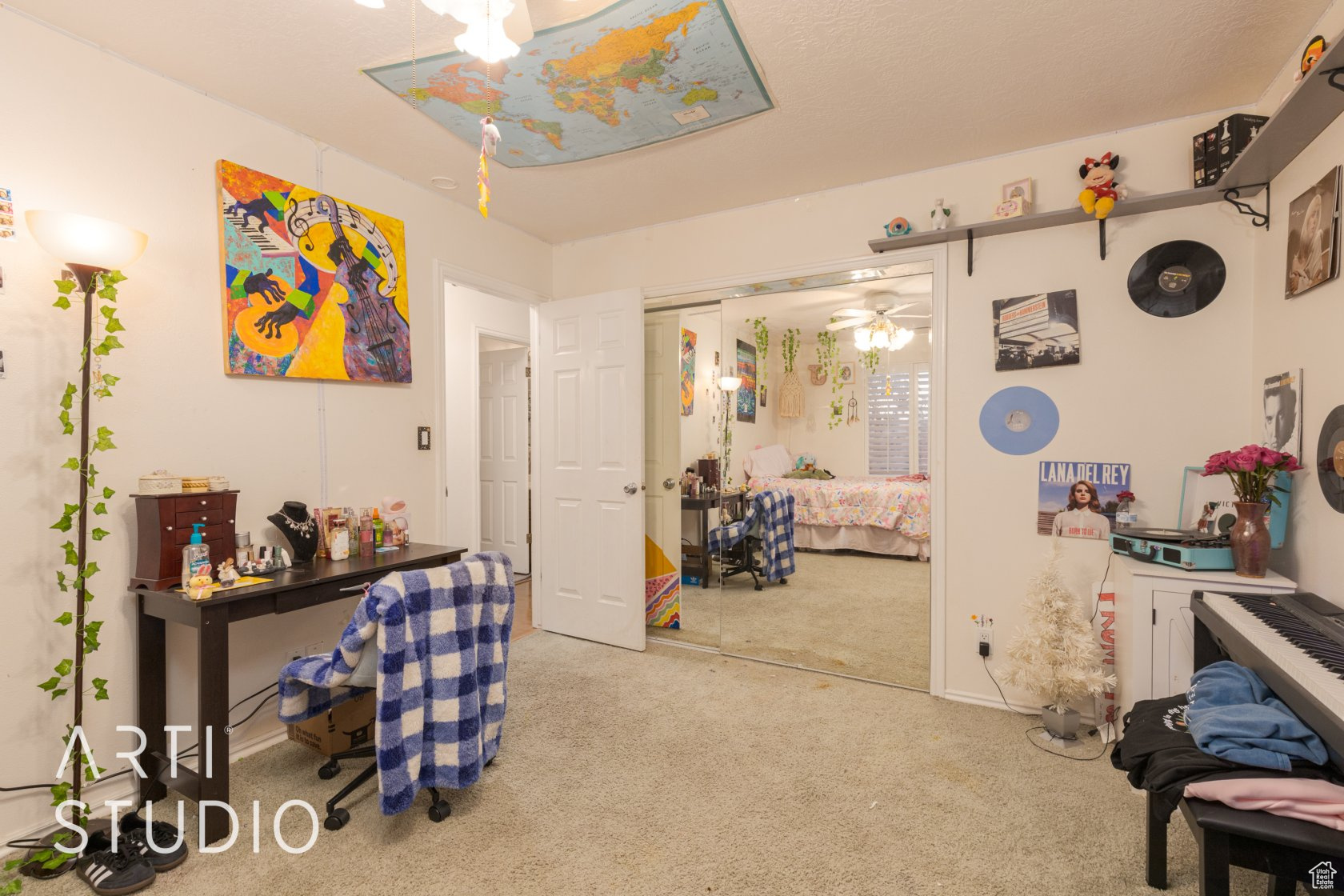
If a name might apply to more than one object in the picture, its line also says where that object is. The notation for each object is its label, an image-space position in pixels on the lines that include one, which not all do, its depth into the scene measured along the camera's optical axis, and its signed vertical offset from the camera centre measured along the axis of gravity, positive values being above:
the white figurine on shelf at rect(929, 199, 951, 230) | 2.84 +1.02
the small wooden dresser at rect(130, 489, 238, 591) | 2.01 -0.30
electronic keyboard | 1.21 -0.48
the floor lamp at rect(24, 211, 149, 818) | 1.73 +0.54
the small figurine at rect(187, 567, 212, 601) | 1.86 -0.45
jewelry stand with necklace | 2.34 -0.34
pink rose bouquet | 1.96 -0.09
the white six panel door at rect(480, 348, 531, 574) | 5.19 -0.13
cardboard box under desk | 2.30 -1.08
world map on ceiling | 1.93 +1.28
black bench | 1.13 -0.77
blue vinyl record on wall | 2.72 +0.09
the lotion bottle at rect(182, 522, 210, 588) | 1.98 -0.39
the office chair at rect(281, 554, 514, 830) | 1.84 -0.69
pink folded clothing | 1.15 -0.68
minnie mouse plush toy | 2.47 +1.02
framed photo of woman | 1.78 +0.62
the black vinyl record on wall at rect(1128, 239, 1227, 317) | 2.44 +0.65
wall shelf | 1.64 +0.93
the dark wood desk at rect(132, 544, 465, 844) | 1.86 -0.64
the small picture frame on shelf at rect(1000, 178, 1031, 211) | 2.70 +1.09
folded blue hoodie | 1.26 -0.61
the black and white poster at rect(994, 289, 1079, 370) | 2.67 +0.48
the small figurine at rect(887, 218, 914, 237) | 2.92 +1.00
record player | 2.08 -0.33
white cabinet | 2.05 -0.62
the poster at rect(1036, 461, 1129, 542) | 2.61 -0.24
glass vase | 1.99 -0.32
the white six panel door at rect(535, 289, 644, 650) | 3.60 -0.16
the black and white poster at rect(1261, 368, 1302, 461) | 2.01 +0.09
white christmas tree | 2.40 -0.82
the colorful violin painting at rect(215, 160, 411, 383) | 2.38 +0.66
